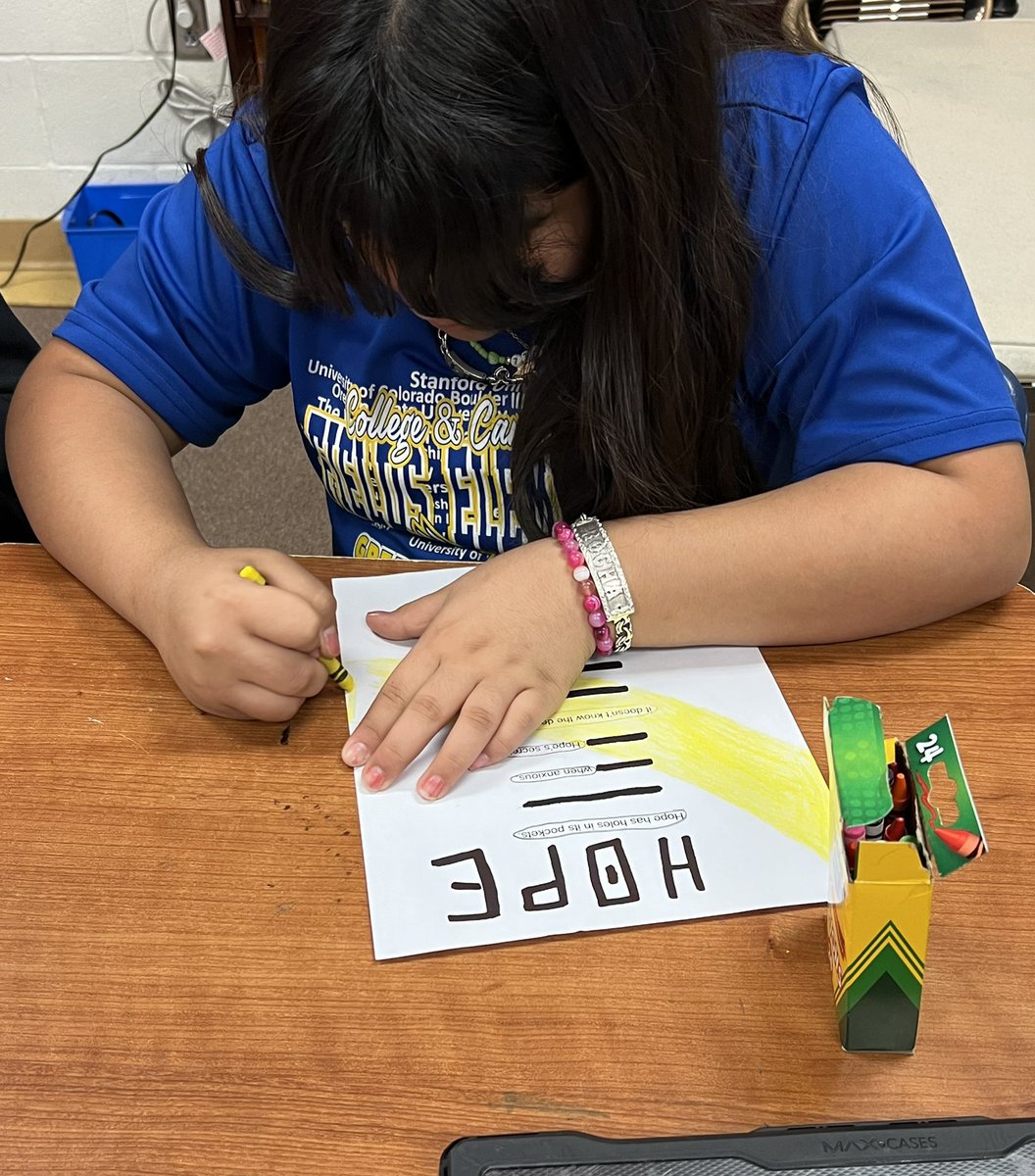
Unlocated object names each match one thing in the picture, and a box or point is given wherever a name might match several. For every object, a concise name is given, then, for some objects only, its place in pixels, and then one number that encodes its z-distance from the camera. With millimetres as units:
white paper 555
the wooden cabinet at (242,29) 2219
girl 583
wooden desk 473
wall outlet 2248
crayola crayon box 441
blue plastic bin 2350
